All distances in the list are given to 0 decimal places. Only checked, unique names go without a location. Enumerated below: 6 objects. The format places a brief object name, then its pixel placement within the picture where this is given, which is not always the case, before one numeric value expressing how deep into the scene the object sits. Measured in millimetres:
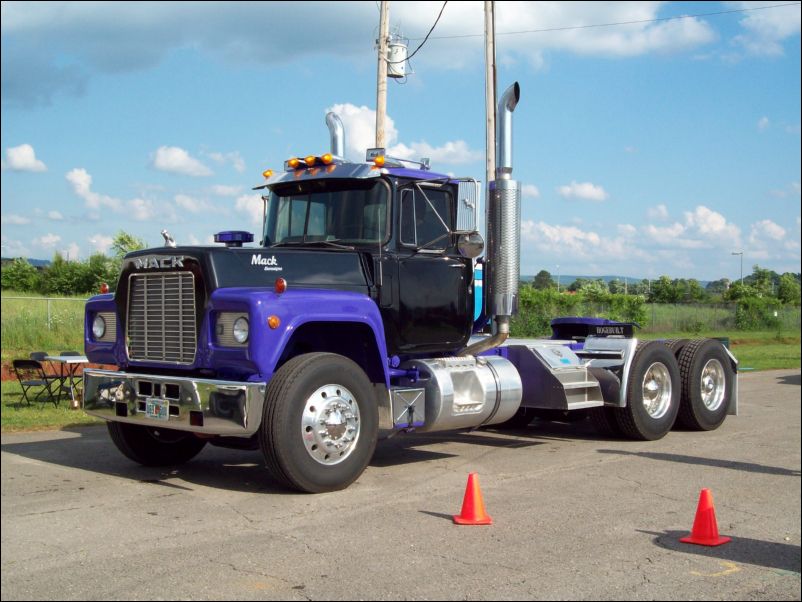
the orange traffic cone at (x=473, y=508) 6301
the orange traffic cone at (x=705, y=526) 5773
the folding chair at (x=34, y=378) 11789
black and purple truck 7105
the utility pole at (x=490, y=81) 19016
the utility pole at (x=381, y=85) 17672
